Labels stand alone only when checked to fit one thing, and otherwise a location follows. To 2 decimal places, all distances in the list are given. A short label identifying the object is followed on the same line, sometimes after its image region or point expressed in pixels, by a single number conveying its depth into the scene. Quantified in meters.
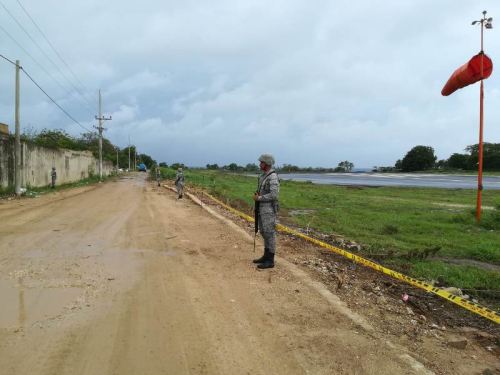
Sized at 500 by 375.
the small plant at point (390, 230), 10.11
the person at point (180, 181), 16.75
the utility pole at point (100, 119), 40.38
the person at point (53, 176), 21.88
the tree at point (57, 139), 53.47
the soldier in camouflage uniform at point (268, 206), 5.41
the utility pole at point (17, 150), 16.62
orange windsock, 11.07
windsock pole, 11.16
